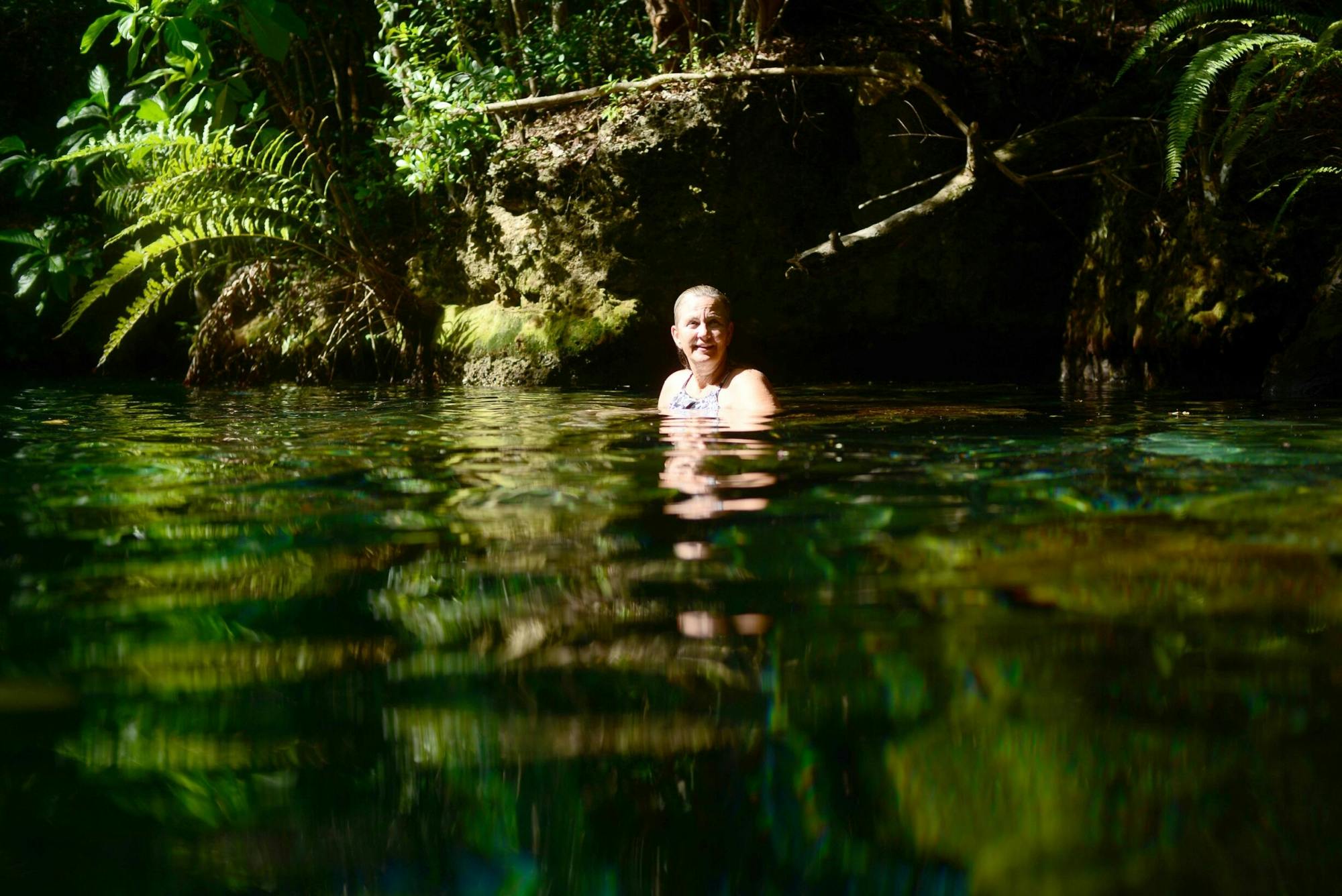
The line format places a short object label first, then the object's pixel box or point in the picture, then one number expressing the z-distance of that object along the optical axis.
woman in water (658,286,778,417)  5.70
